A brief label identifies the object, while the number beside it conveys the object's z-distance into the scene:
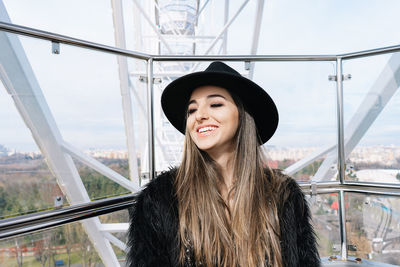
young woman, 1.24
